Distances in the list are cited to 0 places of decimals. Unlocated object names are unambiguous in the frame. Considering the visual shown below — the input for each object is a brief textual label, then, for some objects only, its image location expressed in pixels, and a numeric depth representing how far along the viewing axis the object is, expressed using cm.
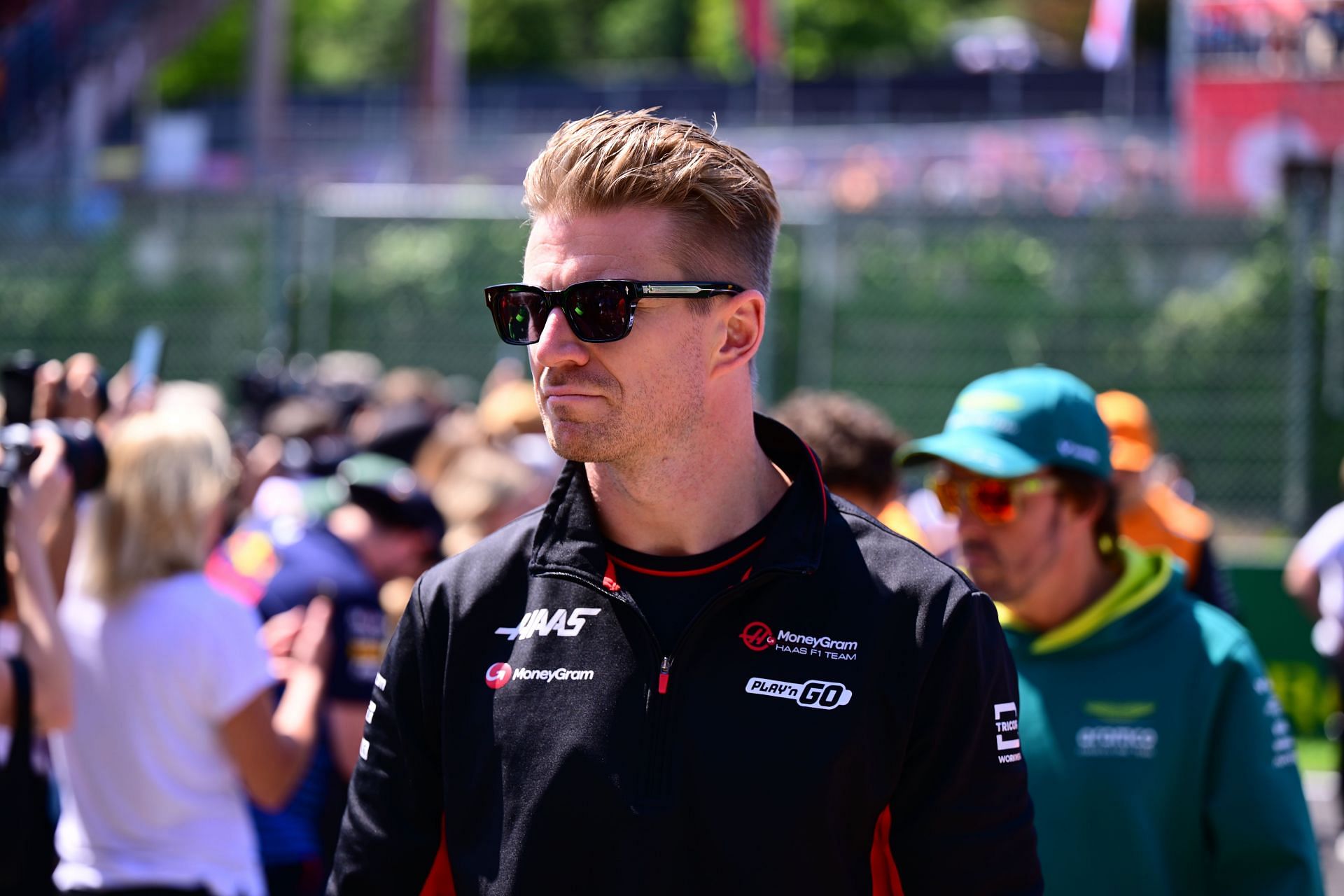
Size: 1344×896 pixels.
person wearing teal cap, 295
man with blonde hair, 207
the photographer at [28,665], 345
